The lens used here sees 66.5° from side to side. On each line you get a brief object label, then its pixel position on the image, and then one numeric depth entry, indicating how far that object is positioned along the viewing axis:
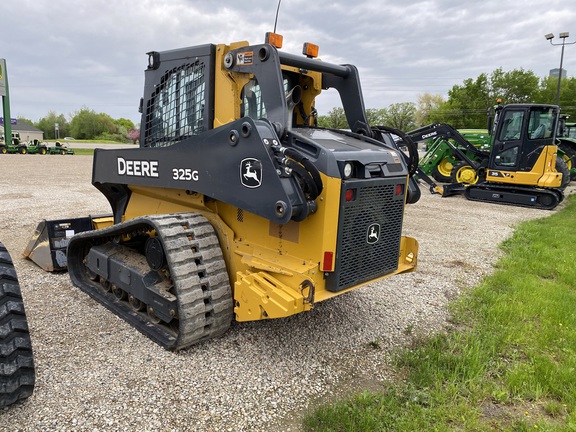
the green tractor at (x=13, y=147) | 28.95
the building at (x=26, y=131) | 68.68
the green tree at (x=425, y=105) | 72.59
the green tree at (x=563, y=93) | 46.55
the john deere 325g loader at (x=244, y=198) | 3.08
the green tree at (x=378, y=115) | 83.11
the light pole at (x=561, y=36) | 24.90
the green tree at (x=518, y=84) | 45.91
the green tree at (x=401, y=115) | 80.69
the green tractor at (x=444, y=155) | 14.68
